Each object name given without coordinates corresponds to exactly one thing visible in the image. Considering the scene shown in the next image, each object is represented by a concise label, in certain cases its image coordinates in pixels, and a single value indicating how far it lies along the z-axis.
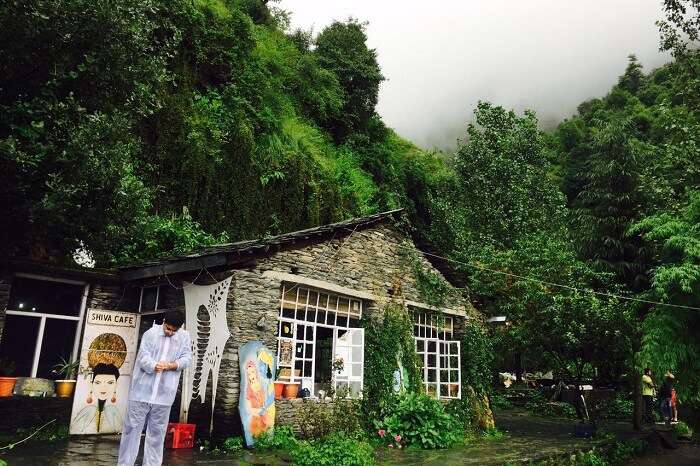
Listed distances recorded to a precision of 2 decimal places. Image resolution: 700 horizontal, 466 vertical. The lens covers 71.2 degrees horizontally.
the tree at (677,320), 10.67
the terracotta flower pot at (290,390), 9.12
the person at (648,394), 14.62
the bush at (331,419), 9.19
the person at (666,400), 14.52
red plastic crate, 8.00
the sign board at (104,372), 9.09
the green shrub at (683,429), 13.88
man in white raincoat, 5.00
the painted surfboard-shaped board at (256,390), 8.15
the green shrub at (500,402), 22.11
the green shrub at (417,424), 9.78
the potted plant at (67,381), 9.27
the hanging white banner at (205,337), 8.24
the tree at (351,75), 27.77
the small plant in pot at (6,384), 8.70
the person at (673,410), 14.69
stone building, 8.55
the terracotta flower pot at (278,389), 8.95
